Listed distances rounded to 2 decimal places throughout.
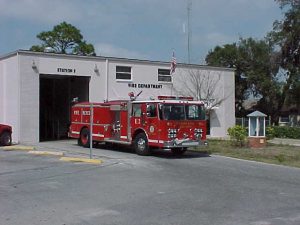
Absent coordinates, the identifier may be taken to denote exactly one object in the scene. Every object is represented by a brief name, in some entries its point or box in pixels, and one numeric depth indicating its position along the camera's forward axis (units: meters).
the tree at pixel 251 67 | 53.78
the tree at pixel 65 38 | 65.50
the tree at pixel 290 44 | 48.66
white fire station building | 29.28
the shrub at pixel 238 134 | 26.61
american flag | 32.00
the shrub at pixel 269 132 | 30.75
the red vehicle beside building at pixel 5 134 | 26.41
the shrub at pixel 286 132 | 38.19
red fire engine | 20.95
